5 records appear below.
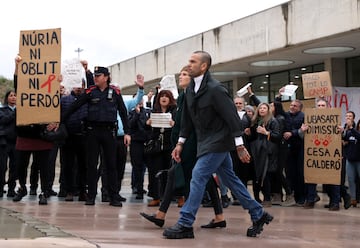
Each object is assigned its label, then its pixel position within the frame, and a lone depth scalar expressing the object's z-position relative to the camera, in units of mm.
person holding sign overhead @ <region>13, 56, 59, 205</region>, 9594
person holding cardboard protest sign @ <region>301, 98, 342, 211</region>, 10273
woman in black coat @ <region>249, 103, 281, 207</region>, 10531
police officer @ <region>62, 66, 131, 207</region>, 9258
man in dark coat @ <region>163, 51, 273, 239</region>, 6395
